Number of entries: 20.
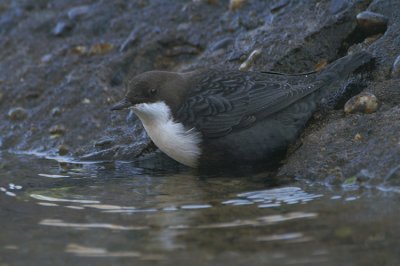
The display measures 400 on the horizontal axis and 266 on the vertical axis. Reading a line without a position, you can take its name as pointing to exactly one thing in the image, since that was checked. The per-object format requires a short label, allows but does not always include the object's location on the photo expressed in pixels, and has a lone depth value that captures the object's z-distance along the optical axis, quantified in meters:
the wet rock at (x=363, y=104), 11.09
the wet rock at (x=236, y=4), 15.62
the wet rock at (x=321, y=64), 13.38
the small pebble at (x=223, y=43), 14.91
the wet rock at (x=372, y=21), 12.69
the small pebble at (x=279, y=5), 14.84
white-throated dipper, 11.84
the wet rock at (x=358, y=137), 10.60
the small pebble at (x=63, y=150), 14.51
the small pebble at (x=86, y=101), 15.37
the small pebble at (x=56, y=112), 15.47
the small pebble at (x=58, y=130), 15.04
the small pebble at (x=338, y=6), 13.51
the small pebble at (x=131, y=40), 16.11
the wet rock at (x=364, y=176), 9.60
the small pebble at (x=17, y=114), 15.93
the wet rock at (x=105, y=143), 14.07
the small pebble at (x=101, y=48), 16.52
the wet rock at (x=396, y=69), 11.60
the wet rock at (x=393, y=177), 9.23
